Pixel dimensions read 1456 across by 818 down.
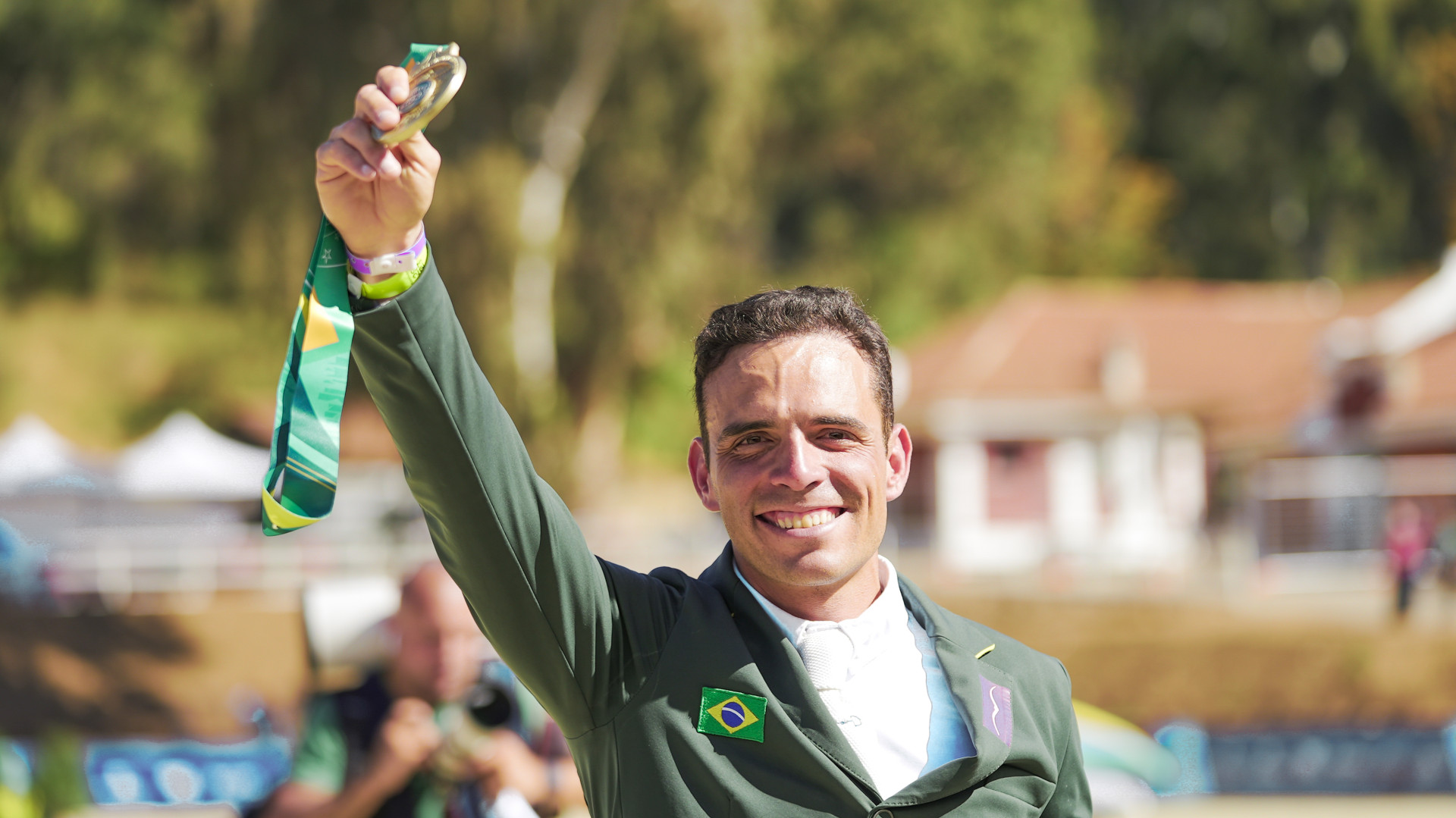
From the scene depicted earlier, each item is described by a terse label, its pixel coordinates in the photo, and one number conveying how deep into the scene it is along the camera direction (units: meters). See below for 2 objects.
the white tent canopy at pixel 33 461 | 22.34
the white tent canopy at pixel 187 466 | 22.69
